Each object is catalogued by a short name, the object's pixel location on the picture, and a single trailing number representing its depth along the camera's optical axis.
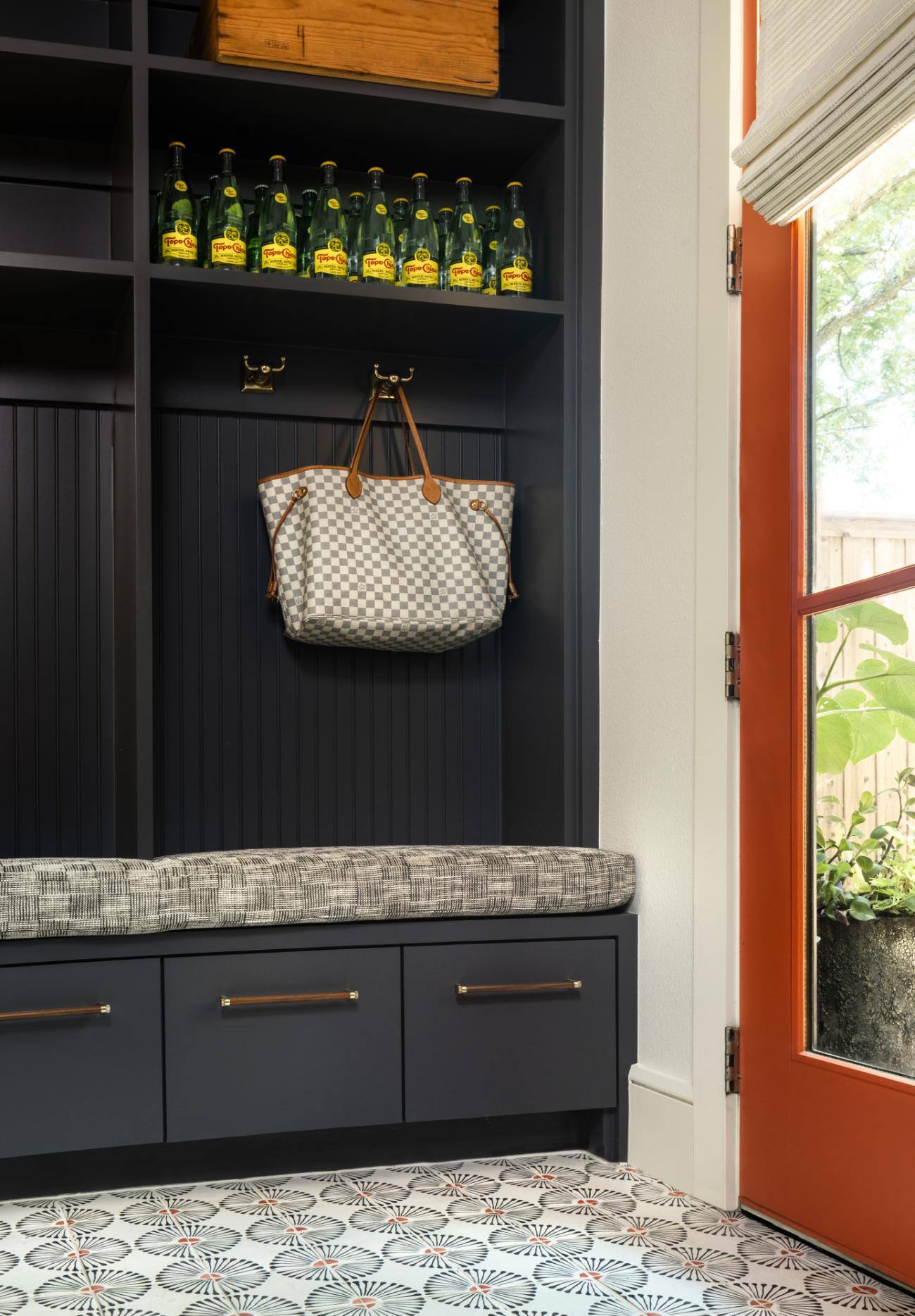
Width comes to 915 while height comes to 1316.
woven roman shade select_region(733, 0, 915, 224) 1.57
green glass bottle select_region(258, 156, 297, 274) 2.42
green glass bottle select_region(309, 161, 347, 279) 2.46
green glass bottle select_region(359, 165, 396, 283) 2.49
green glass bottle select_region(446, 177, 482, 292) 2.53
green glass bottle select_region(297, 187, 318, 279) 2.57
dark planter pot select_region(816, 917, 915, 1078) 1.70
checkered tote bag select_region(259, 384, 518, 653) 2.51
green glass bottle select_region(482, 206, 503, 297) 2.62
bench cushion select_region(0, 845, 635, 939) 2.00
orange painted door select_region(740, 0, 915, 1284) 1.72
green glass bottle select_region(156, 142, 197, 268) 2.39
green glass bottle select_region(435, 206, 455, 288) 2.67
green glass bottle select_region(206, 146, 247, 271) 2.40
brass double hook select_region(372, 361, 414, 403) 2.69
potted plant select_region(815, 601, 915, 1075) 1.70
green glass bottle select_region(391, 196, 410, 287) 2.59
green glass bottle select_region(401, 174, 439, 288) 2.51
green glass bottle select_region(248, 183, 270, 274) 2.52
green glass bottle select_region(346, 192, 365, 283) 2.57
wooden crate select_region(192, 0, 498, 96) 2.29
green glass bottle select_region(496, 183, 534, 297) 2.55
